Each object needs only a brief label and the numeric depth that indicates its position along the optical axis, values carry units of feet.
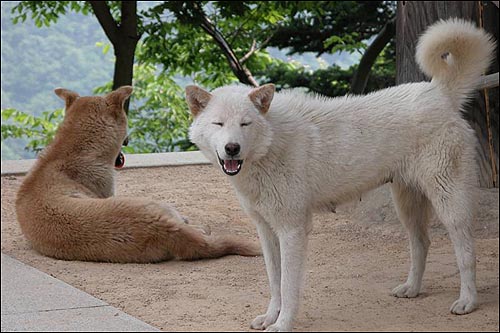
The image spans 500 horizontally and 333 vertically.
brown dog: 41.19
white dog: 29.73
